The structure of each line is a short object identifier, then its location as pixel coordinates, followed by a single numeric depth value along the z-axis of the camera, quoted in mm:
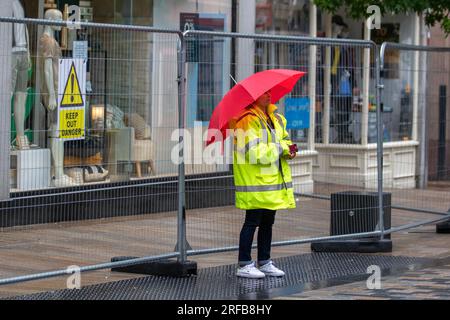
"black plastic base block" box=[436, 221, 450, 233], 13562
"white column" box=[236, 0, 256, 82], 11750
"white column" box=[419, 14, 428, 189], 13414
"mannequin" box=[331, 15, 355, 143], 12211
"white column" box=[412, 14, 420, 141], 15227
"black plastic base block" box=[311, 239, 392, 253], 11781
